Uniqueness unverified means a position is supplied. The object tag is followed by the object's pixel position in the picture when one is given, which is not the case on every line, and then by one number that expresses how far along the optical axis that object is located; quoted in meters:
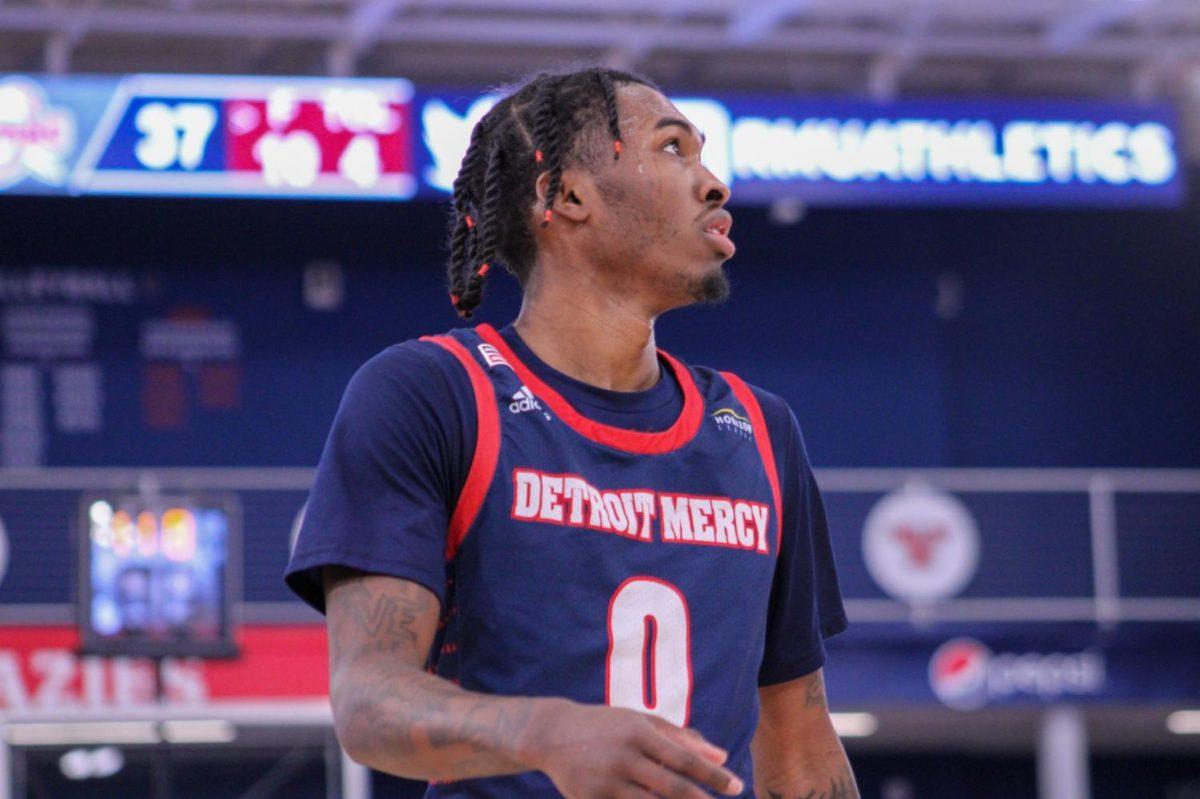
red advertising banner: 18.23
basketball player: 3.46
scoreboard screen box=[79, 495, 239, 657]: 13.95
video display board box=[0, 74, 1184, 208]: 19.64
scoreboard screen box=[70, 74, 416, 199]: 19.67
